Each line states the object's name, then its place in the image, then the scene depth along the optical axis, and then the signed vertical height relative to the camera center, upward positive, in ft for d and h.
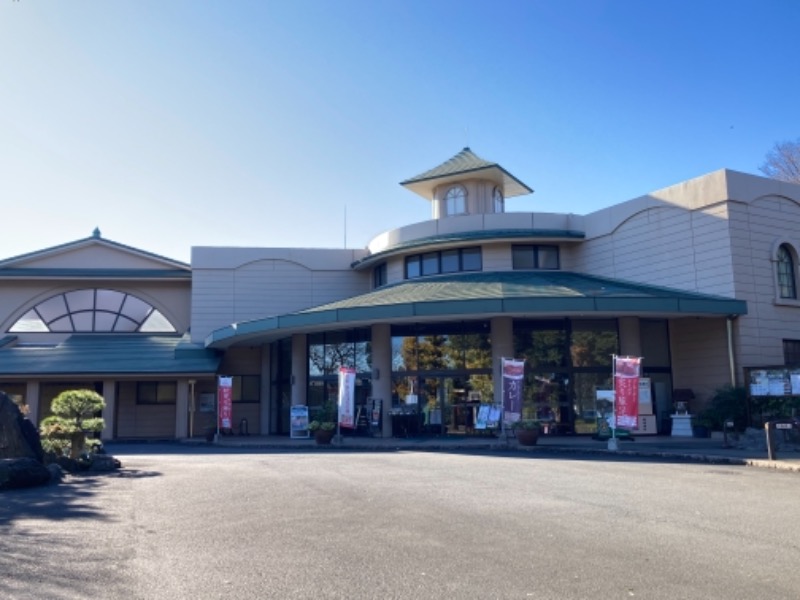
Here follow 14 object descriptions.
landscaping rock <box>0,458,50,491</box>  37.11 -3.23
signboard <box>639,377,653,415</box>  72.59 -0.09
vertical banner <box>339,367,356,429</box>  71.36 +0.64
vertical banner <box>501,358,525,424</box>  63.77 +0.97
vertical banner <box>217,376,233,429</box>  82.33 +0.56
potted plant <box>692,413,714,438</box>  66.85 -2.59
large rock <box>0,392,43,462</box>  43.09 -1.48
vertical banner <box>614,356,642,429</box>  58.44 +0.72
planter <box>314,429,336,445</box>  73.05 -3.10
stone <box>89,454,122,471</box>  47.65 -3.54
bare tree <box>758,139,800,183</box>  121.08 +35.97
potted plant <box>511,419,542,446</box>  62.80 -2.75
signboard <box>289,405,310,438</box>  83.66 -1.81
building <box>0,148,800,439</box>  69.62 +9.12
